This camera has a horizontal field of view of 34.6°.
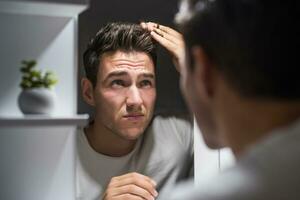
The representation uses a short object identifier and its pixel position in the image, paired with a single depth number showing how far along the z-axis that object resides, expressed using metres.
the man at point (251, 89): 0.61
